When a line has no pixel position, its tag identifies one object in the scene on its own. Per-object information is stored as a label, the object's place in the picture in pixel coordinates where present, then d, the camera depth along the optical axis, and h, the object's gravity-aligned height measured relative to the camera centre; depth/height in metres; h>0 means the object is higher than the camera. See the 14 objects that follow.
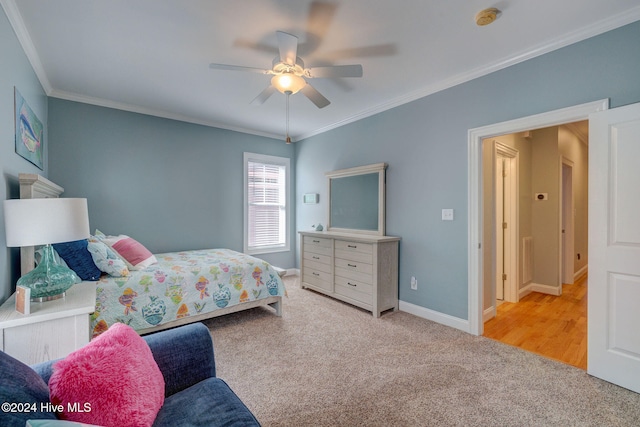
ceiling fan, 2.11 +1.11
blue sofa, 0.73 -0.71
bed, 2.33 -0.72
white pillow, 2.47 -0.41
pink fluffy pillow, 0.86 -0.55
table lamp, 1.47 -0.09
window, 4.88 +0.17
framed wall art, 2.19 +0.69
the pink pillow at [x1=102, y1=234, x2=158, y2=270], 2.86 -0.40
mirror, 3.79 +0.19
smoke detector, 1.96 +1.36
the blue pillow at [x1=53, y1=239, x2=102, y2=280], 2.30 -0.37
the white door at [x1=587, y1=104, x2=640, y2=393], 1.94 -0.24
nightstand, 1.43 -0.60
